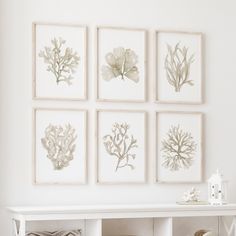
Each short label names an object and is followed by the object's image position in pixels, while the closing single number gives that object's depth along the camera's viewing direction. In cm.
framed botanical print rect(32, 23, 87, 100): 351
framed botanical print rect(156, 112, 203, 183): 369
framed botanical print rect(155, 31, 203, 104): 371
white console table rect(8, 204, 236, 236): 320
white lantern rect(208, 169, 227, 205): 353
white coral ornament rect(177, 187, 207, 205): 354
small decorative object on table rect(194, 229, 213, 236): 351
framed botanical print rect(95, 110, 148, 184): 359
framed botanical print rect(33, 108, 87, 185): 349
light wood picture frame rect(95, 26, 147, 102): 361
